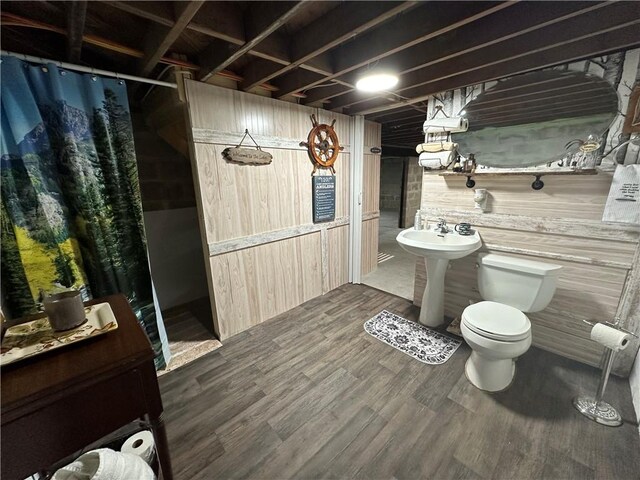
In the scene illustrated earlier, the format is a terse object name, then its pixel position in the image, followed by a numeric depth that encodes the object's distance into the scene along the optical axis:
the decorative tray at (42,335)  0.78
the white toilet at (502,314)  1.54
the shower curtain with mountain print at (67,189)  1.27
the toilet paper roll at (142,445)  1.06
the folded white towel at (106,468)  0.79
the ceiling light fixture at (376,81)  1.68
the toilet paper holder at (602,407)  1.41
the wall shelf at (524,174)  1.66
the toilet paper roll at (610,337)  1.38
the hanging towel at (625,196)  1.53
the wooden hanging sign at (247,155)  2.00
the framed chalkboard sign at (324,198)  2.69
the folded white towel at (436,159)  2.17
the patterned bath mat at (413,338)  1.99
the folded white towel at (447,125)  2.10
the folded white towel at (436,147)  2.15
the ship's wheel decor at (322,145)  2.54
